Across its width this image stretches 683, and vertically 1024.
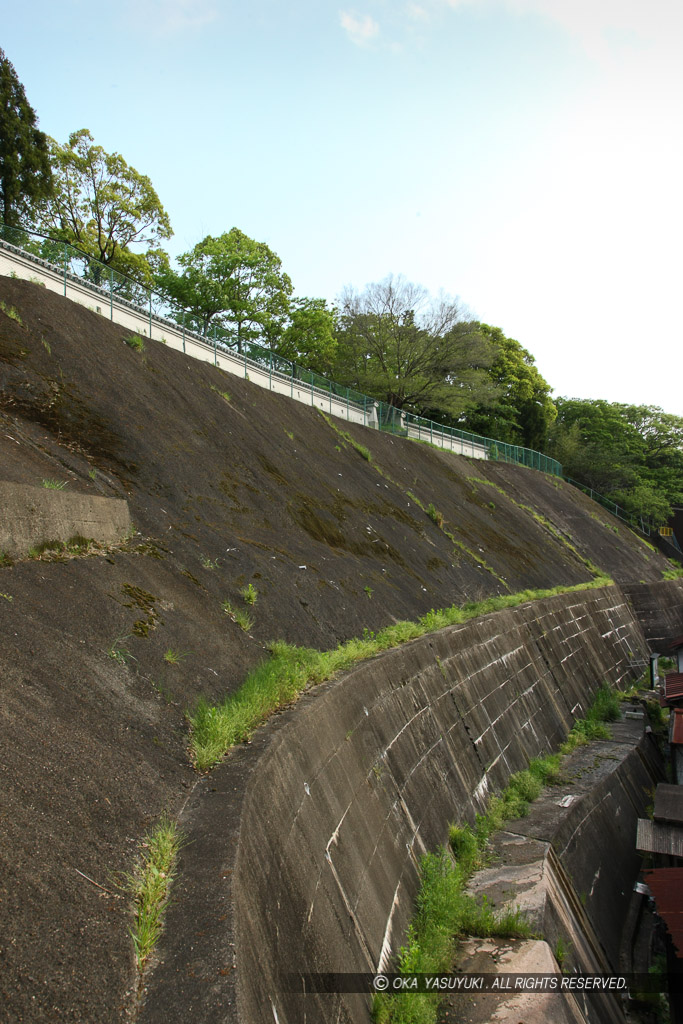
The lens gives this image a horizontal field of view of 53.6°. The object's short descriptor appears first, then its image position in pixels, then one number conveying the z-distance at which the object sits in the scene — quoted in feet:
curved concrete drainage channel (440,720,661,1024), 18.85
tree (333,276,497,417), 118.32
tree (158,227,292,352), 117.91
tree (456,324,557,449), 142.72
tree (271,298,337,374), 121.29
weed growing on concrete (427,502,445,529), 59.06
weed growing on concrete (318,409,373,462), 62.44
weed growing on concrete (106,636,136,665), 16.52
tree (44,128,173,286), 107.55
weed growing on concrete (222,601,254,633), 23.59
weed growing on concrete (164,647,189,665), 18.05
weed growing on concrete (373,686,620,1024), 15.74
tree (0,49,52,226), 90.38
